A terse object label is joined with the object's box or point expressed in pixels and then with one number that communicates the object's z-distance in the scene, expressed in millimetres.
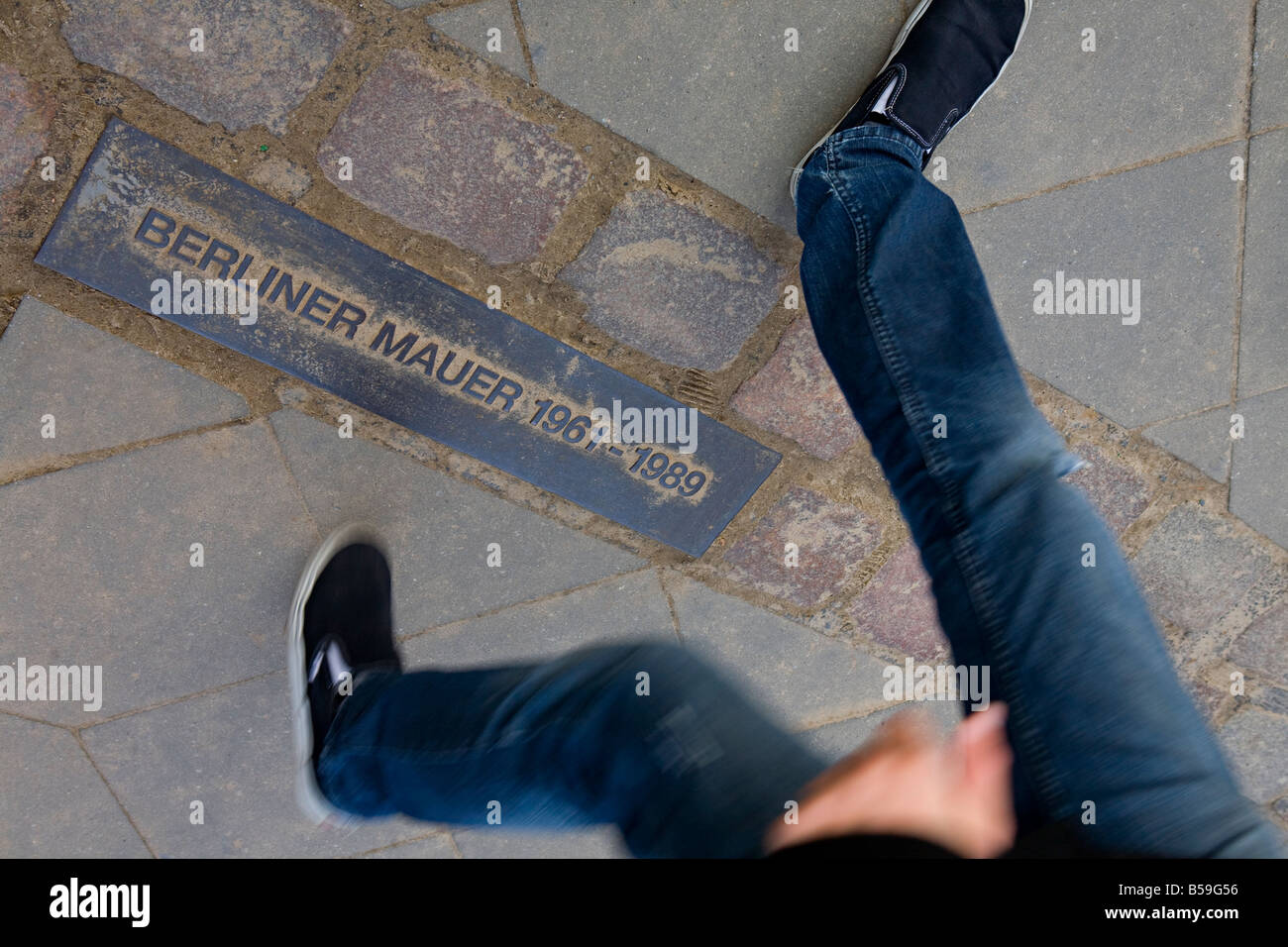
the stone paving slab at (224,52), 1697
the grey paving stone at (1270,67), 1902
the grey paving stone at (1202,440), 2090
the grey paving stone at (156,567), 1880
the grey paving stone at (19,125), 1685
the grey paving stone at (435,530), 1922
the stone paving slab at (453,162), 1772
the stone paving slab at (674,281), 1882
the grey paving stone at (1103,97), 1881
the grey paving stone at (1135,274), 1947
